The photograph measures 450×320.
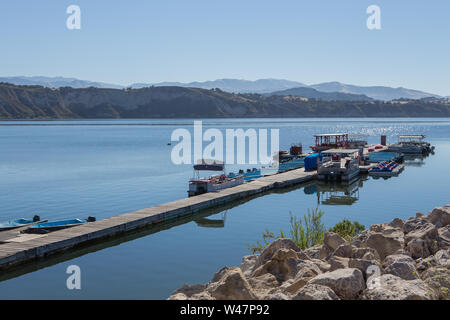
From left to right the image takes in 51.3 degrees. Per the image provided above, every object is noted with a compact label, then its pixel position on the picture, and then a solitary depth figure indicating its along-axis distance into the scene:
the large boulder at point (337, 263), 9.98
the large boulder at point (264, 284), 9.56
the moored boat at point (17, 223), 22.94
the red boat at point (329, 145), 62.34
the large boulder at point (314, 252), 13.08
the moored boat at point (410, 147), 68.06
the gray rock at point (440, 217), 15.41
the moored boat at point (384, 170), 46.03
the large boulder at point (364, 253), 10.54
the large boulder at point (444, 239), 12.61
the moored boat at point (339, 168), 42.33
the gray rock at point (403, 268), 9.44
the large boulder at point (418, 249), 12.16
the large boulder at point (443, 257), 9.98
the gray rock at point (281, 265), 10.54
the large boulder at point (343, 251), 11.27
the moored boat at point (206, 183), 33.31
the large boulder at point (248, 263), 12.52
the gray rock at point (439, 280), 8.39
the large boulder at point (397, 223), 16.47
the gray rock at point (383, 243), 12.29
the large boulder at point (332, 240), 12.44
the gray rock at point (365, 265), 9.27
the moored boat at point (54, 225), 21.86
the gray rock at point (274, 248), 11.67
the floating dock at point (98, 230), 18.36
